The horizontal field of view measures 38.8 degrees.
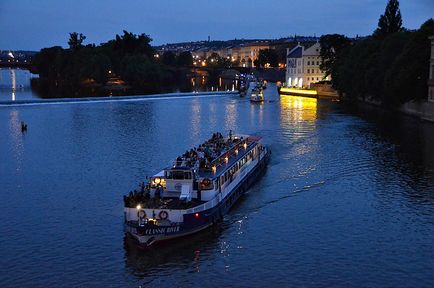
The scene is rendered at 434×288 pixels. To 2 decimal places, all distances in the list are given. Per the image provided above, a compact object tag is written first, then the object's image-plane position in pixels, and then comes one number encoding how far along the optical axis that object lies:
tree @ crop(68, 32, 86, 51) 185.24
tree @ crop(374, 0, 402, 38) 104.88
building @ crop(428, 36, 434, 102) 67.38
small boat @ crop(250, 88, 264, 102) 110.00
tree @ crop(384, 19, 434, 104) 71.58
